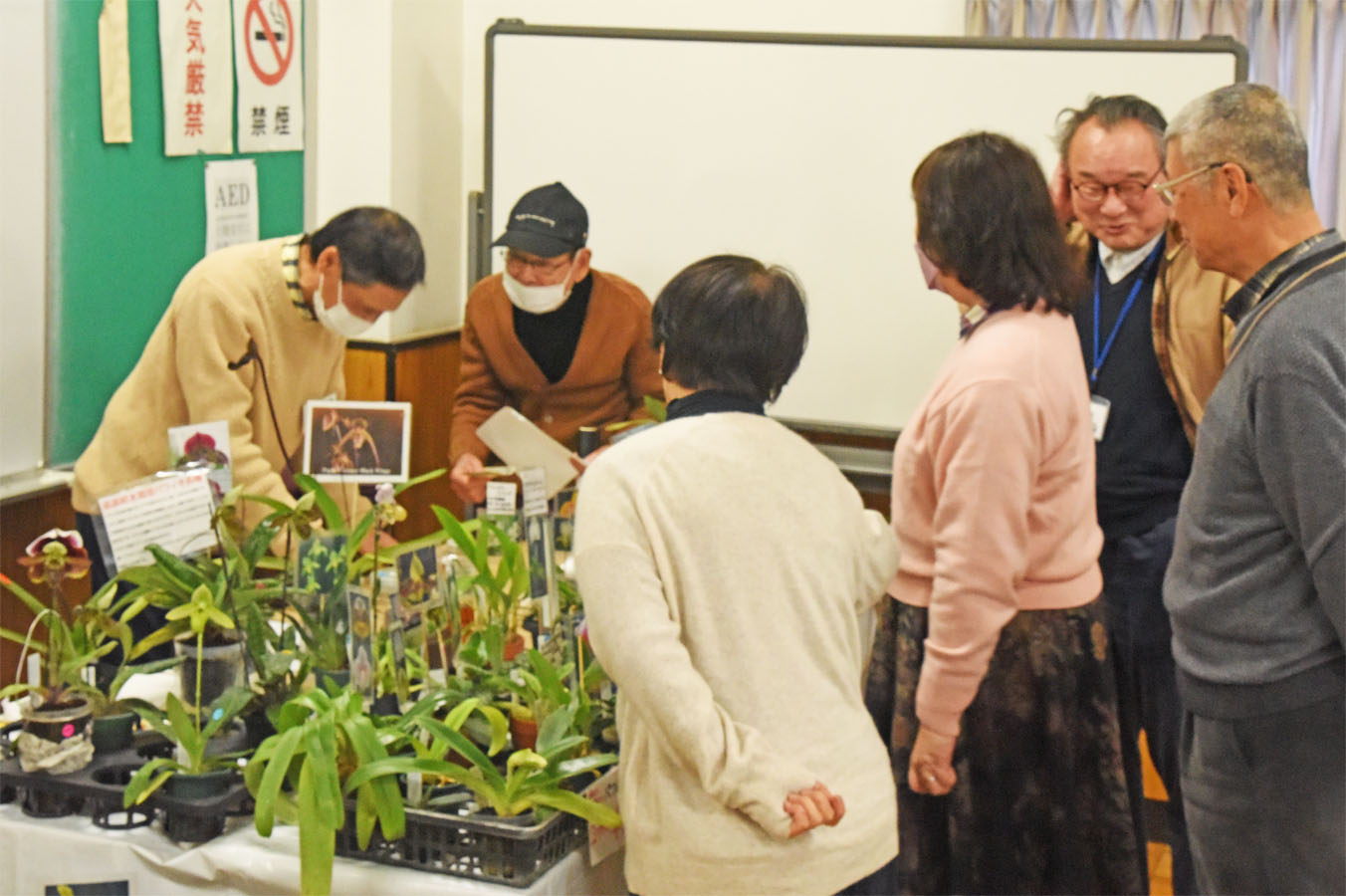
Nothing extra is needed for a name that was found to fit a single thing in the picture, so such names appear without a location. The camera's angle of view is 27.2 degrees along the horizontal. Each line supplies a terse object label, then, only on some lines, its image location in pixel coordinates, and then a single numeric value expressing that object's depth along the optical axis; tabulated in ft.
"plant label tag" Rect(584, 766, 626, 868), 12.20
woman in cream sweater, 11.46
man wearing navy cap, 16.90
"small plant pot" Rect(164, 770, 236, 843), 12.12
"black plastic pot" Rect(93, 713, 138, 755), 12.44
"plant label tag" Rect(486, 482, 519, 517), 13.91
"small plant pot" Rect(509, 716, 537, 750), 12.44
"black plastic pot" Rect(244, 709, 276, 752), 12.60
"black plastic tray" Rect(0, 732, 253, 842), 12.11
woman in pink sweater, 12.76
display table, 12.00
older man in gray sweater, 11.76
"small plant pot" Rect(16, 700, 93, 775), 12.23
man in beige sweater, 14.27
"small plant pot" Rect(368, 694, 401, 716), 12.55
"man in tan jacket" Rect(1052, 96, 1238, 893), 14.08
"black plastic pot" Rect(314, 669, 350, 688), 12.66
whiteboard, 18.06
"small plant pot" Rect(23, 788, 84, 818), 12.27
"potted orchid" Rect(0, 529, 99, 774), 12.23
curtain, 18.41
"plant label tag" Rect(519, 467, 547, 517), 13.88
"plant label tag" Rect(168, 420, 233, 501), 13.26
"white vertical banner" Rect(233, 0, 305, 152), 17.80
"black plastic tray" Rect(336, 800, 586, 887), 11.86
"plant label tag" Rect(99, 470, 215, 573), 12.84
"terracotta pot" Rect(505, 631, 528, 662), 13.07
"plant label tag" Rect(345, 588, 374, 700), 12.50
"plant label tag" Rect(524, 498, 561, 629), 13.21
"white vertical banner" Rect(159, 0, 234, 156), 16.81
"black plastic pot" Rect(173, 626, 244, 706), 12.70
